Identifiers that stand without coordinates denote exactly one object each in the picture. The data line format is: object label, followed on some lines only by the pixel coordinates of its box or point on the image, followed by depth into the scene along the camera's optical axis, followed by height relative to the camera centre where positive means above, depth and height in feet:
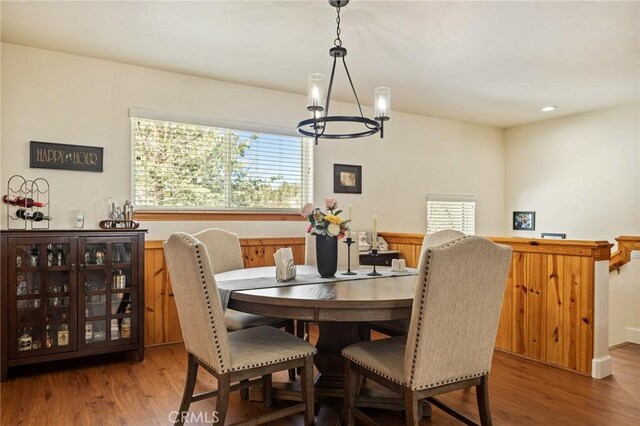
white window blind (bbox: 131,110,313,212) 12.17 +1.27
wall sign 10.68 +1.33
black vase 8.36 -0.91
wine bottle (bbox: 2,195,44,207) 9.95 +0.16
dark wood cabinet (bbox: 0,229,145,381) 9.48 -2.04
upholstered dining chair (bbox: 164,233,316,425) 6.00 -2.14
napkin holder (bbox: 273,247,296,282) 7.99 -1.08
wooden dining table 6.19 -1.43
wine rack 10.20 +0.10
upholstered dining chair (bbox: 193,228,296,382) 8.73 -1.30
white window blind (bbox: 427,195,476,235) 18.07 -0.15
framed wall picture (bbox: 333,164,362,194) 15.44 +1.13
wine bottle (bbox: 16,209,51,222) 10.14 -0.18
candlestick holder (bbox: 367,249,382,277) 8.40 -1.36
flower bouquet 8.09 -0.27
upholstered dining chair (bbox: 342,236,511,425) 5.43 -1.53
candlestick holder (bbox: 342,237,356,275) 8.67 -1.29
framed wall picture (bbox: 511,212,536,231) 18.83 -0.49
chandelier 7.84 +1.98
